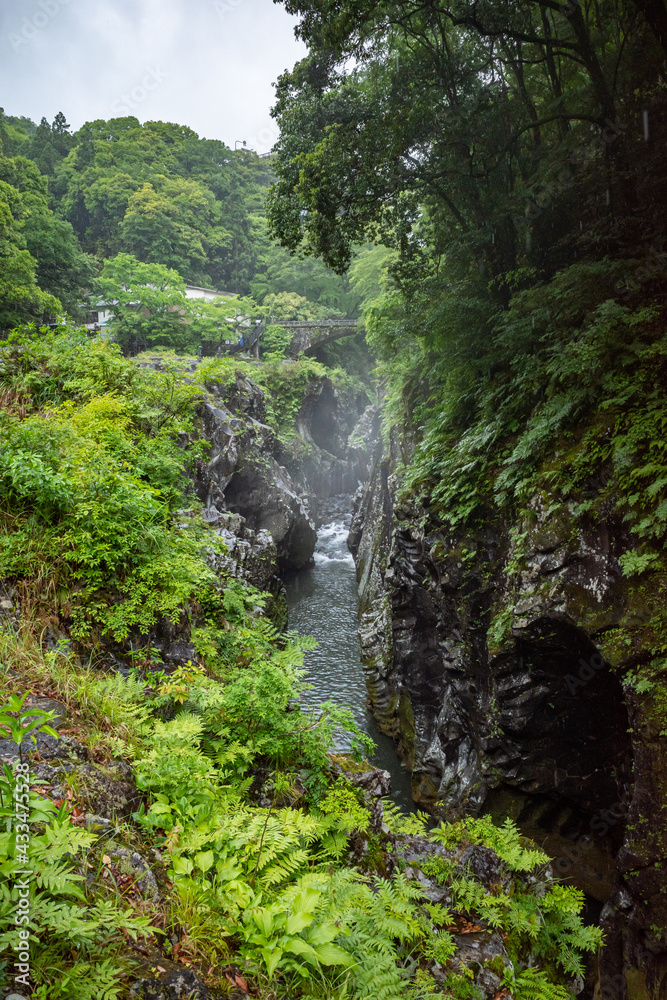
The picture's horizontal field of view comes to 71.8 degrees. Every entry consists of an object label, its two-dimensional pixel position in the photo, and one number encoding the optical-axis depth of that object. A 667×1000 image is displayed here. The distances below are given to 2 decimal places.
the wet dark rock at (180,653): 5.57
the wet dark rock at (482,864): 4.92
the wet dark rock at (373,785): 4.80
